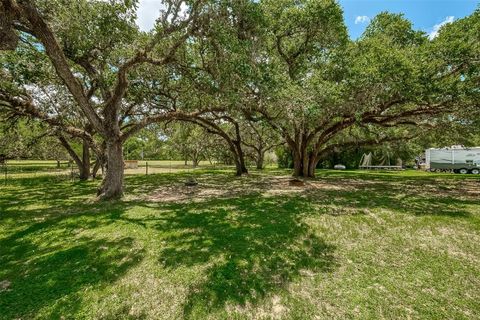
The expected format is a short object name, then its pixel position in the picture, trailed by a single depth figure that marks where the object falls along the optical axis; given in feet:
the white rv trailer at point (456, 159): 78.64
